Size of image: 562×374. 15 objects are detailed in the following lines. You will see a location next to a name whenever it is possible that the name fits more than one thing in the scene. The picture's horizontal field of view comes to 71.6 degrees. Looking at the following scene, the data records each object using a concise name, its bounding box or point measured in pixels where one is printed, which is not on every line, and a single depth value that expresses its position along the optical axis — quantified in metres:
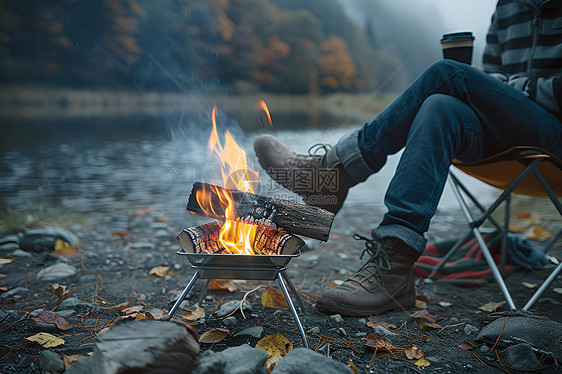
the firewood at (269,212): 1.23
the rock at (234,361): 0.83
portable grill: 1.13
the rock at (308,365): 0.85
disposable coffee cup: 1.60
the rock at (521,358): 1.08
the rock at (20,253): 2.05
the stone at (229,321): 1.35
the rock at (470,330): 1.35
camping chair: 1.50
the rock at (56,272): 1.77
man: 1.43
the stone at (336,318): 1.40
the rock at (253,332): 1.24
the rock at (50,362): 1.00
